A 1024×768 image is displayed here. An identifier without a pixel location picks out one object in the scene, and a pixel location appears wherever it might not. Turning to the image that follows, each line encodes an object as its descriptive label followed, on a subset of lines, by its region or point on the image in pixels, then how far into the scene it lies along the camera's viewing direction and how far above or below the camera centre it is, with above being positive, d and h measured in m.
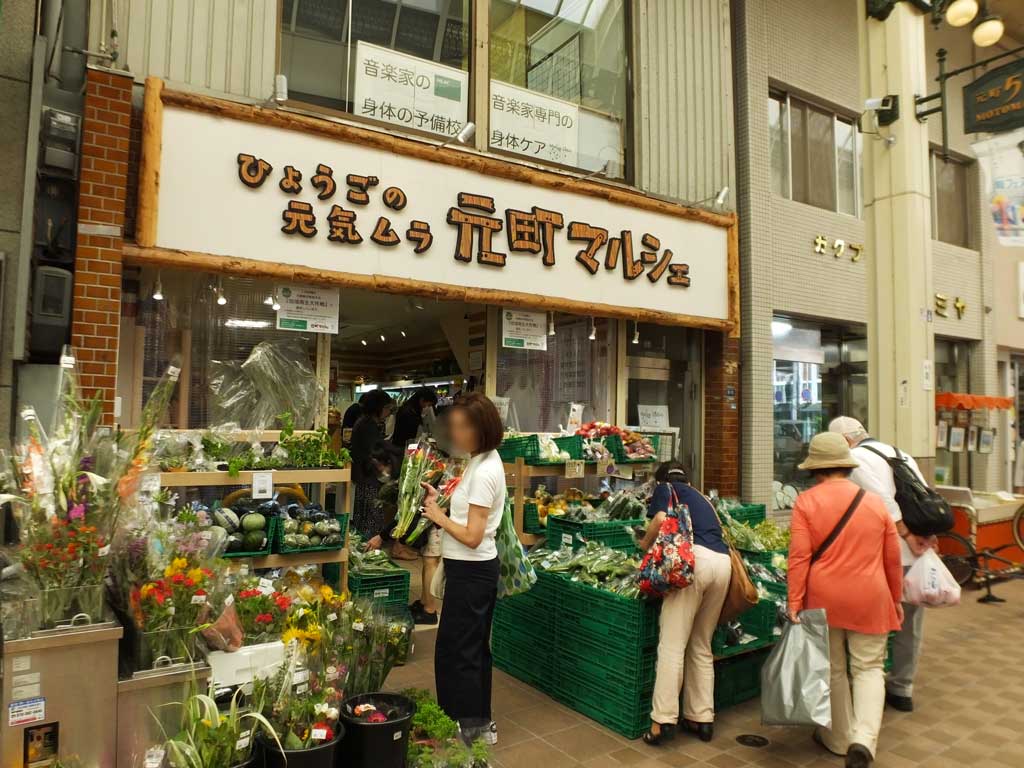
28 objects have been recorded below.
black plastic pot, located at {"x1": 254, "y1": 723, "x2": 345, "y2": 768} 2.32 -1.13
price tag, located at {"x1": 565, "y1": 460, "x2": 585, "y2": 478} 6.20 -0.37
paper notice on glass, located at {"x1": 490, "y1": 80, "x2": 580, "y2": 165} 7.00 +3.16
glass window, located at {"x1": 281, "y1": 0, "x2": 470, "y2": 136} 6.00 +3.37
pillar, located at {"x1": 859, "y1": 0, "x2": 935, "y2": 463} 6.84 +1.90
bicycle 7.40 -1.42
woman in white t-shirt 3.55 -0.74
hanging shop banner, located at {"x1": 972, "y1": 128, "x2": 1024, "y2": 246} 6.59 +2.56
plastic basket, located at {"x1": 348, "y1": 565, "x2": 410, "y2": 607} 5.31 -1.27
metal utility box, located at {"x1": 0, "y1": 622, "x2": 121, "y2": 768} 2.19 -0.91
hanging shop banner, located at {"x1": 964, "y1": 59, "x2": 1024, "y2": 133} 6.80 +3.41
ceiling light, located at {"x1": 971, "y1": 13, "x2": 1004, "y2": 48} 7.64 +4.54
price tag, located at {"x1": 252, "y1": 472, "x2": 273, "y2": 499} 4.71 -0.43
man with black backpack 4.55 -0.55
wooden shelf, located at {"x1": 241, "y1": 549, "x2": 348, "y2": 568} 4.63 -0.95
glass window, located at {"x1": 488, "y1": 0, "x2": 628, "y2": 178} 7.08 +3.76
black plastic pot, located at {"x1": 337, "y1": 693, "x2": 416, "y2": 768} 2.57 -1.20
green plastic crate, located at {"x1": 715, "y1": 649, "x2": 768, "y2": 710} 4.48 -1.66
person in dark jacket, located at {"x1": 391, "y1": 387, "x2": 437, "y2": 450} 7.87 +0.03
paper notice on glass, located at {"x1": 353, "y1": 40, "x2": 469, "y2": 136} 6.29 +3.15
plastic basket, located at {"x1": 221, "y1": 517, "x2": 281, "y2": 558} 4.58 -0.81
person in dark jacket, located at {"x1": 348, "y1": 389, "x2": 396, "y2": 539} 6.59 -0.20
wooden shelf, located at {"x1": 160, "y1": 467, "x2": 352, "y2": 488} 4.51 -0.38
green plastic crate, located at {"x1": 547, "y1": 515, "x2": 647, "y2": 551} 5.43 -0.84
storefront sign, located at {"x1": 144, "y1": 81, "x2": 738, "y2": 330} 5.13 +1.82
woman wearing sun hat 3.67 -0.81
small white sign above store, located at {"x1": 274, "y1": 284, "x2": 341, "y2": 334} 5.70 +0.96
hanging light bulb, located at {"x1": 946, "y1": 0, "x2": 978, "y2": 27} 6.82 +4.24
